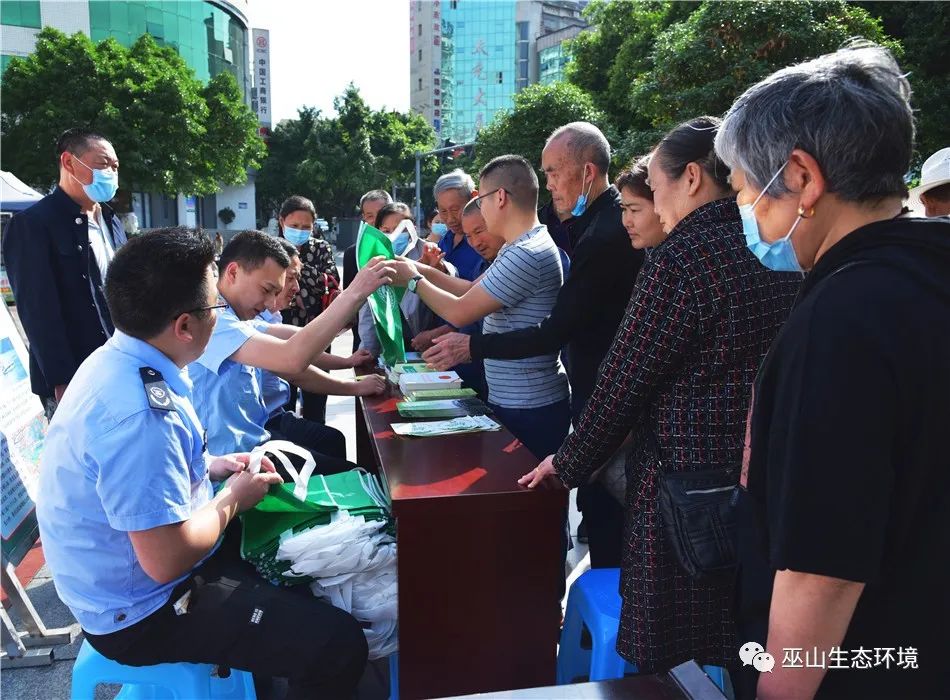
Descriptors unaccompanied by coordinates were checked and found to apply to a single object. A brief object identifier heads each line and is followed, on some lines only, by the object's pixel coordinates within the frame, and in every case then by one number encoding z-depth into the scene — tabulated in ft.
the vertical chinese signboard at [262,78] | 146.41
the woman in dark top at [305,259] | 15.53
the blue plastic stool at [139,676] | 5.57
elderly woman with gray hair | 2.60
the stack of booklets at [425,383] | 8.71
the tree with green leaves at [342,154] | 112.27
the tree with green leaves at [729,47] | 26.66
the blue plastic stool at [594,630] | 5.92
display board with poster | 8.44
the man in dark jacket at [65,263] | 10.19
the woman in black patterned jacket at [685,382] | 4.66
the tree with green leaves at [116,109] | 62.23
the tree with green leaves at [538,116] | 48.55
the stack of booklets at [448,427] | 7.13
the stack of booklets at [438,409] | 7.94
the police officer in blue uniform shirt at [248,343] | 7.70
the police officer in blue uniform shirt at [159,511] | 4.76
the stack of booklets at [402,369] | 9.57
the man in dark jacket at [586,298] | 7.27
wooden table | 5.64
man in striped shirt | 8.06
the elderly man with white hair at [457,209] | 13.85
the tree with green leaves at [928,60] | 28.17
